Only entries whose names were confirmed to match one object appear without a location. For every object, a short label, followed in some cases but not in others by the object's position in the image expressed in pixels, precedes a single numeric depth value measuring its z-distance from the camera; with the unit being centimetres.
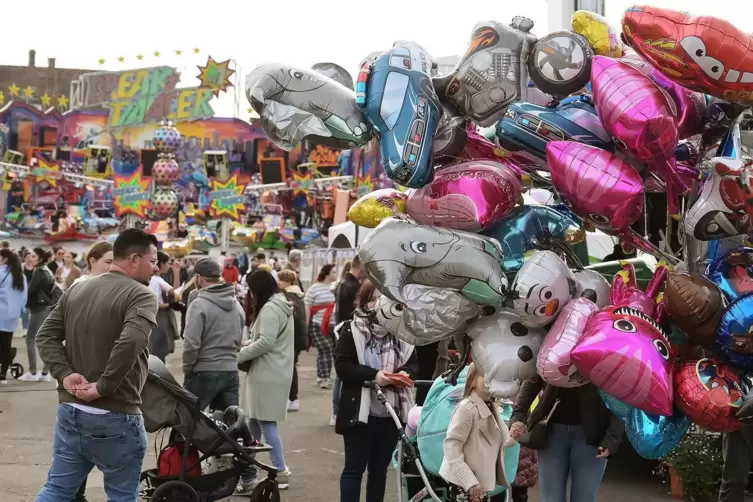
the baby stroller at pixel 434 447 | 525
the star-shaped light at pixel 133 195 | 3375
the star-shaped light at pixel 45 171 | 4050
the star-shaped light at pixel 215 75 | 4809
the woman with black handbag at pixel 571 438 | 465
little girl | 477
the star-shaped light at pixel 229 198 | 3366
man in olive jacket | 480
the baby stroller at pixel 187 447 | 592
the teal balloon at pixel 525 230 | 345
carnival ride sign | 4978
